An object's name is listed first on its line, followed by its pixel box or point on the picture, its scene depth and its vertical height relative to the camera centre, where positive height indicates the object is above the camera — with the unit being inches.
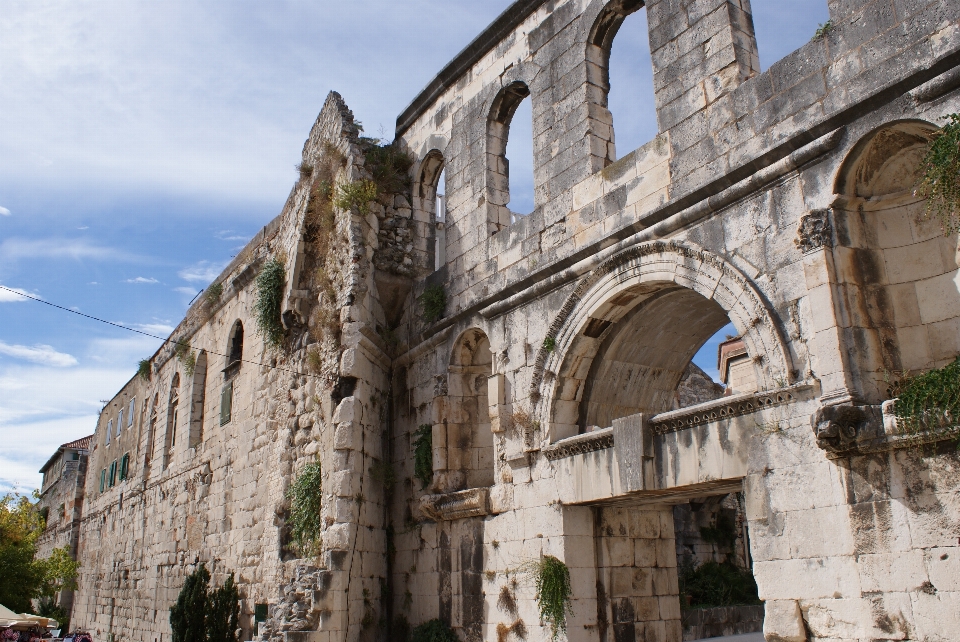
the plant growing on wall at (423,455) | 376.5 +50.5
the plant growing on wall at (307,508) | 396.5 +30.2
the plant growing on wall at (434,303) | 394.0 +123.1
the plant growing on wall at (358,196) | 425.4 +187.8
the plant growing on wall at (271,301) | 482.0 +156.0
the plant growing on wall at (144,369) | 818.2 +201.3
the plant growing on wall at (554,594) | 293.1 -10.2
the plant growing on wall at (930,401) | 193.9 +35.4
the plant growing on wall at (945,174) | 201.5 +91.6
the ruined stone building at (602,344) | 216.4 +80.9
